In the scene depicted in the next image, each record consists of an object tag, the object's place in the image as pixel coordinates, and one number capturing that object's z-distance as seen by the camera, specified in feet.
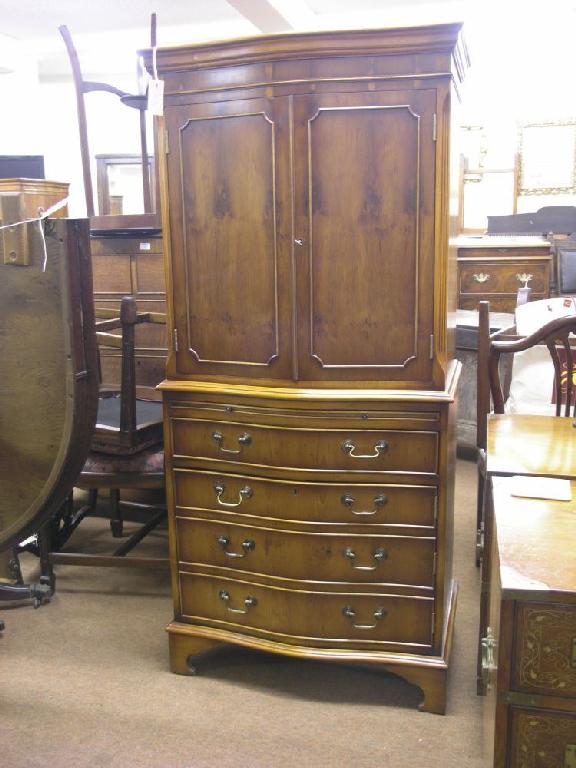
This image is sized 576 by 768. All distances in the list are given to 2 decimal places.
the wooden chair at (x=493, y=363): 7.63
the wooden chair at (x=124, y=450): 8.62
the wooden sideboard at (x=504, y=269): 19.48
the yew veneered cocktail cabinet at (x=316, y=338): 6.17
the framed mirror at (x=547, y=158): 28.12
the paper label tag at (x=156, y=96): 6.52
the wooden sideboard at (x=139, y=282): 11.64
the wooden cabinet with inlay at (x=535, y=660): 4.13
